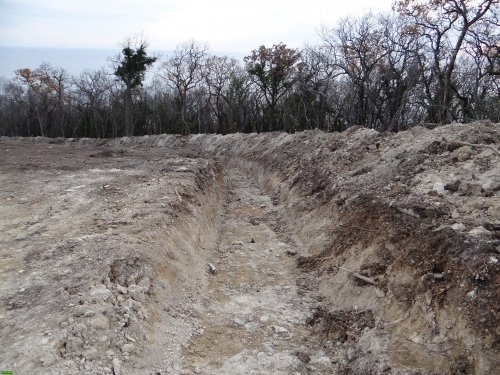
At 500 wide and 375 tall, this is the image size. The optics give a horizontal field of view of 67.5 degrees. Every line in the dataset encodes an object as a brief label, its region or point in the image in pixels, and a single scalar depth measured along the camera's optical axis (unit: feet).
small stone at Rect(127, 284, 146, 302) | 16.24
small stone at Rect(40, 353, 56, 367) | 11.76
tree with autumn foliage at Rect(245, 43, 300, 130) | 101.60
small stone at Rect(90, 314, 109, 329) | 13.66
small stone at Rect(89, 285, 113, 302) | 14.93
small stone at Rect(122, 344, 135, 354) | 13.44
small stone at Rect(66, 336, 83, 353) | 12.55
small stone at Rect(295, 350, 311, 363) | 15.10
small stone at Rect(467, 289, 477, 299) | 12.82
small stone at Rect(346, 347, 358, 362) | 14.71
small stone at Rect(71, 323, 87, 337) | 13.07
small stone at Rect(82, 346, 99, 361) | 12.52
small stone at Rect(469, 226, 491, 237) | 14.99
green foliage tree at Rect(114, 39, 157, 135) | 109.81
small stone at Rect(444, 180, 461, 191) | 19.99
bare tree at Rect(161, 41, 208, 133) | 114.93
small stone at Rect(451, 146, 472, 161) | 22.92
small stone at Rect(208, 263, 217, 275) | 22.84
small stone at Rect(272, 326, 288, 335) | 16.99
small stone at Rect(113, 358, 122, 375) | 12.45
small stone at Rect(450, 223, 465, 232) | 16.03
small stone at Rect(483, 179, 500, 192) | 18.69
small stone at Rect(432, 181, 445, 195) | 20.52
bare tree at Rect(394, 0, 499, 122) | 51.82
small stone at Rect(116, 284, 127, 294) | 16.07
